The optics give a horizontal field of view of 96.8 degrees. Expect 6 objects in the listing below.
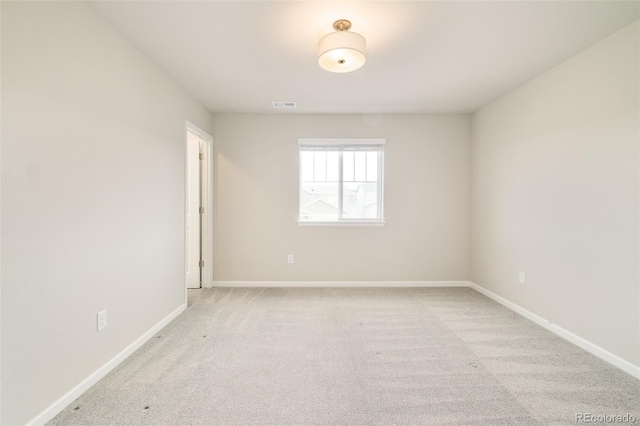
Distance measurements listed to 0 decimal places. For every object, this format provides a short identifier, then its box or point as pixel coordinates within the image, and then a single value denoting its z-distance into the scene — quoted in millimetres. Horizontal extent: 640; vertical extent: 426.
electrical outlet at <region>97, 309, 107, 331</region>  1951
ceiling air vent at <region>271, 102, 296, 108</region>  3656
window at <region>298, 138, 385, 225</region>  4195
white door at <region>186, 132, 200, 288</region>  3986
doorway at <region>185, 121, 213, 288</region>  3982
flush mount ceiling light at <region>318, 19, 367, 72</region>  1978
